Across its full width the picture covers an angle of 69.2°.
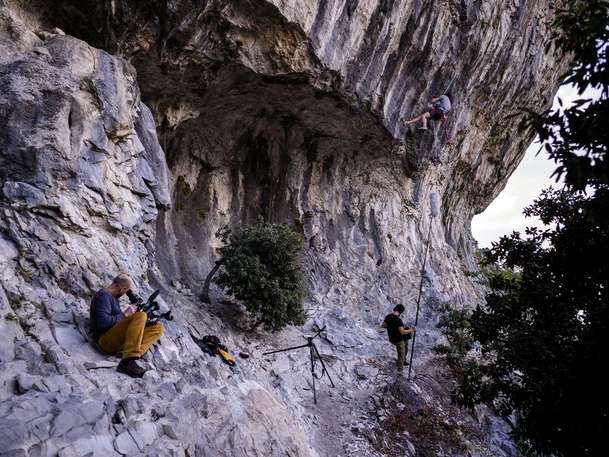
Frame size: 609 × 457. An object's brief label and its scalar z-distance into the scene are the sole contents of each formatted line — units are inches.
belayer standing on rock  480.4
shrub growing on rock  471.5
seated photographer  223.8
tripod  428.1
